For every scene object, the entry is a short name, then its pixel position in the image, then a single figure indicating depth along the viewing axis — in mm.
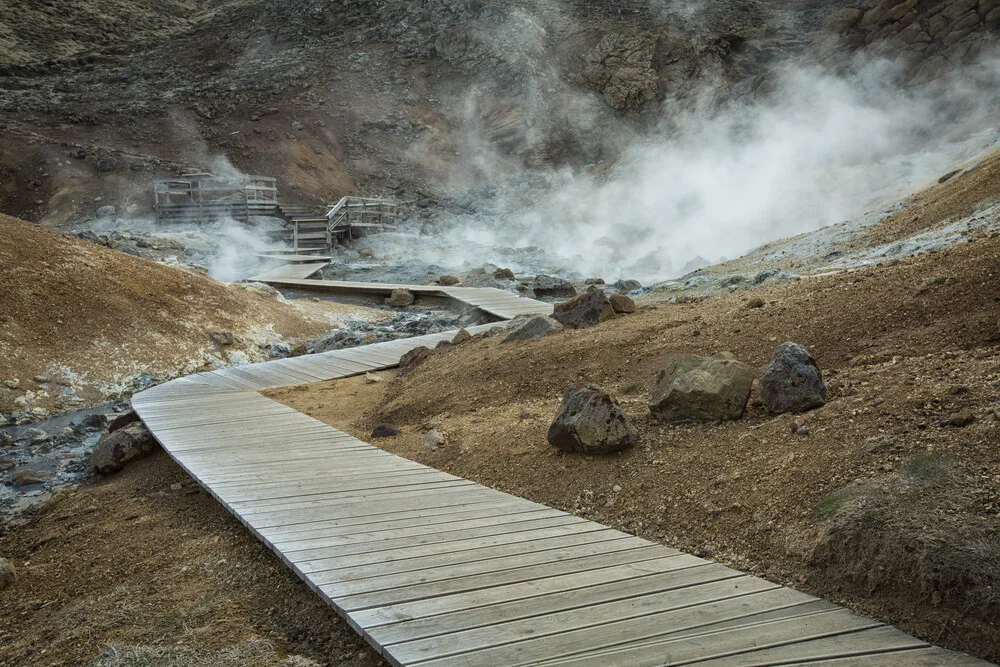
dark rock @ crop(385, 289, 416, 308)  14414
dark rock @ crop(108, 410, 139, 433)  7141
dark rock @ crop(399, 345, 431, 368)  8305
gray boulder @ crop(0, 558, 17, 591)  4430
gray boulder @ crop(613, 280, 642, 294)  13596
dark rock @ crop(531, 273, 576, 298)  13711
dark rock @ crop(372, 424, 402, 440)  5949
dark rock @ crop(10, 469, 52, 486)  6613
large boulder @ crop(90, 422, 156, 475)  6367
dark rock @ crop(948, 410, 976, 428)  3355
